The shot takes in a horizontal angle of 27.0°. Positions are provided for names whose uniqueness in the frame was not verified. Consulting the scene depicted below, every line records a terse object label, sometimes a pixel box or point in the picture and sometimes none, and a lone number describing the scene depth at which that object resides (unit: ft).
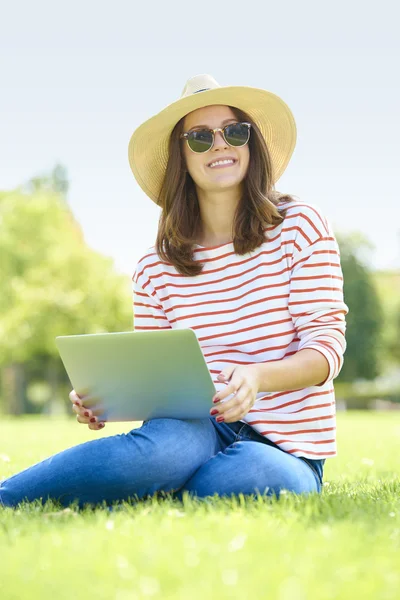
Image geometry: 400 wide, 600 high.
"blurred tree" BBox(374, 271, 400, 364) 129.08
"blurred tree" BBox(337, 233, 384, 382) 122.93
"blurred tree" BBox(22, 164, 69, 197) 142.97
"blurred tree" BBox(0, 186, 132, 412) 86.43
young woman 10.37
